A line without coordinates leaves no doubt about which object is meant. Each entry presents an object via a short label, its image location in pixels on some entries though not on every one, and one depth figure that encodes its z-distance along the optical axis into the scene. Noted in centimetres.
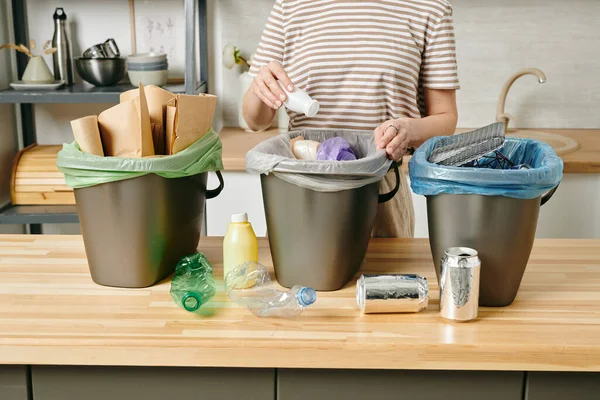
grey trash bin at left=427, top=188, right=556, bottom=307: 114
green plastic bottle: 116
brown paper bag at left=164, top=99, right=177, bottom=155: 128
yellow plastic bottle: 128
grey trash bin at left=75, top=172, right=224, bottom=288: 122
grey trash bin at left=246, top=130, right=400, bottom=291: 117
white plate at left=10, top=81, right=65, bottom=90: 261
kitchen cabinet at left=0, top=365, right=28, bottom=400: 110
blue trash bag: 111
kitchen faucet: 267
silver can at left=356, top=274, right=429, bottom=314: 115
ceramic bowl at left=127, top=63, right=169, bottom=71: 266
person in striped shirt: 159
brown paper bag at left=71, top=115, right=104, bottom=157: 121
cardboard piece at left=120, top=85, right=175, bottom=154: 131
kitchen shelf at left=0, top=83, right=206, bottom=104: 256
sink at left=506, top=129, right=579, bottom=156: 254
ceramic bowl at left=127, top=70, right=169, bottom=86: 266
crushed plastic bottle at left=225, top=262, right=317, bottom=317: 115
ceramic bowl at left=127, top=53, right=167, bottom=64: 265
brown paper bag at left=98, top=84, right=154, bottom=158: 123
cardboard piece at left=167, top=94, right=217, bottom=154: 126
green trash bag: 119
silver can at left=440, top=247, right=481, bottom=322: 111
